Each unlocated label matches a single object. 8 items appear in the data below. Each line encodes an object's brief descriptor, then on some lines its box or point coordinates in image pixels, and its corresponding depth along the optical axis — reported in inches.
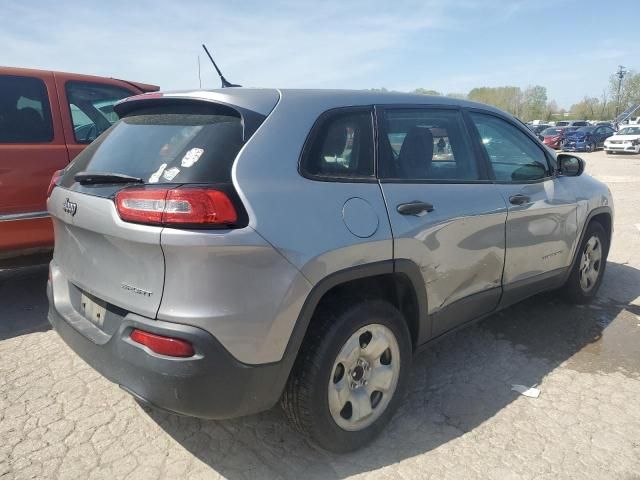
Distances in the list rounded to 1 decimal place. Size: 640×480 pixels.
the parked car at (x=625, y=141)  1107.3
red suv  157.4
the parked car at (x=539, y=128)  1499.5
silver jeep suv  78.4
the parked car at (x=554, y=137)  1231.5
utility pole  2804.6
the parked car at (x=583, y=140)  1253.7
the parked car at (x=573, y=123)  1649.9
